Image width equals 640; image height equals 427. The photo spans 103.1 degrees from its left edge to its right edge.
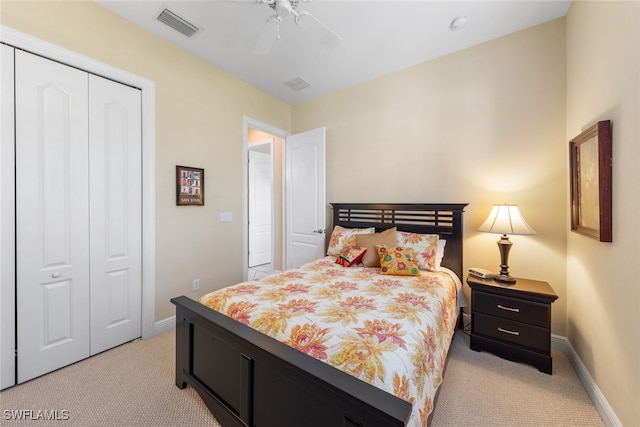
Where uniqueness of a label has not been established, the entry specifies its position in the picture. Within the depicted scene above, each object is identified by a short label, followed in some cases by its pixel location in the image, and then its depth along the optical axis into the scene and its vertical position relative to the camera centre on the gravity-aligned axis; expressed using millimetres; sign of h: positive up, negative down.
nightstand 1983 -894
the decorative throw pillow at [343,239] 3033 -319
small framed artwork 2697 +301
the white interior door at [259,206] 5340 +155
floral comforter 1092 -599
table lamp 2197 -131
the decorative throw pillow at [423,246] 2500 -343
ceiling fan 1663 +1326
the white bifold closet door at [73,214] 1858 -4
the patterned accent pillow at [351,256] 2662 -466
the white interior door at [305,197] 3559 +235
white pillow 2564 -404
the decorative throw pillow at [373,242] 2637 -320
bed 906 -713
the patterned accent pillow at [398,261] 2342 -468
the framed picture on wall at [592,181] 1535 +206
